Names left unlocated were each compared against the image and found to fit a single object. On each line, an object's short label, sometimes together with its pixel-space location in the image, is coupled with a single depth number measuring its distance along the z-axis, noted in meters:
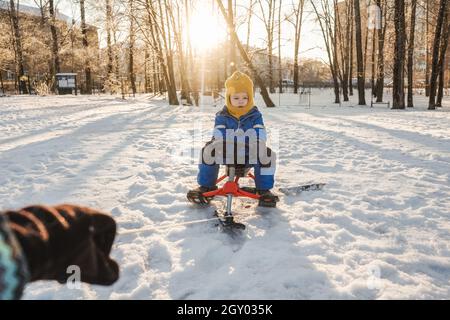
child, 3.85
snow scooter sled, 3.28
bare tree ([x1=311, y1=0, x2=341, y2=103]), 22.62
